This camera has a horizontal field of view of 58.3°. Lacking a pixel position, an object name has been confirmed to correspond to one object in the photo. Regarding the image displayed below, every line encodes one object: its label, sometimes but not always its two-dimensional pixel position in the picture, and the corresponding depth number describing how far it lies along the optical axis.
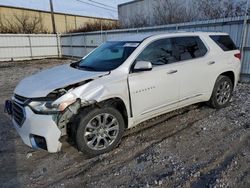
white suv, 3.04
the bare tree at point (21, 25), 27.27
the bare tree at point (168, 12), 14.90
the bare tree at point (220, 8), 11.15
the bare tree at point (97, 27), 21.87
